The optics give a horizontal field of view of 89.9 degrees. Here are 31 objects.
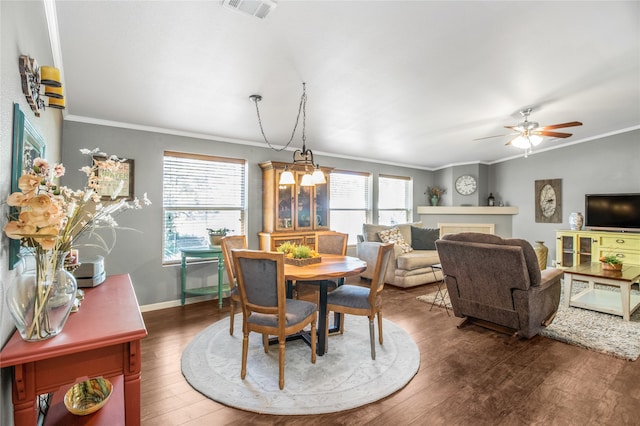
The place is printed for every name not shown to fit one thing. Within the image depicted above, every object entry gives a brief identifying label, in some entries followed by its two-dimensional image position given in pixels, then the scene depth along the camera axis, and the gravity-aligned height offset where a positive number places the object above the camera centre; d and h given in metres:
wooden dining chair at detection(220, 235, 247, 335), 3.17 -0.38
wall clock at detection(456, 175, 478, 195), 7.14 +0.67
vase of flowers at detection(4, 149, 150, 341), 1.15 -0.11
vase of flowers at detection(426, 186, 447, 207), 7.52 +0.49
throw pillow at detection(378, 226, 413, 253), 5.46 -0.39
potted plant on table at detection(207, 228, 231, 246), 4.16 -0.26
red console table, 1.20 -0.56
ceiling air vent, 1.88 +1.26
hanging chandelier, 2.91 +0.47
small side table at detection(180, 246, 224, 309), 3.91 -0.64
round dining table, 2.52 -0.47
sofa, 5.06 -0.64
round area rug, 2.12 -1.21
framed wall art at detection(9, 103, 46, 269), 1.31 +0.29
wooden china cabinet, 4.63 +0.09
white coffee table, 3.59 -0.97
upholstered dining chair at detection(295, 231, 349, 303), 3.72 -0.33
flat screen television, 5.30 +0.03
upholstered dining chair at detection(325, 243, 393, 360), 2.68 -0.73
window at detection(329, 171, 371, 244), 6.02 +0.26
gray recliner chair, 2.88 -0.66
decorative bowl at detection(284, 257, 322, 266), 2.87 -0.41
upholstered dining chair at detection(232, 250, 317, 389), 2.25 -0.60
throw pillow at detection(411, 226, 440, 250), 5.91 -0.43
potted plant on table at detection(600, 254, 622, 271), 3.96 -0.61
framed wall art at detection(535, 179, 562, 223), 6.34 +0.27
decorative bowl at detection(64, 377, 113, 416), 1.79 -1.05
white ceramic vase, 5.81 -0.13
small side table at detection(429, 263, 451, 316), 4.09 -1.16
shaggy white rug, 2.88 -1.20
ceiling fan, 4.00 +1.02
